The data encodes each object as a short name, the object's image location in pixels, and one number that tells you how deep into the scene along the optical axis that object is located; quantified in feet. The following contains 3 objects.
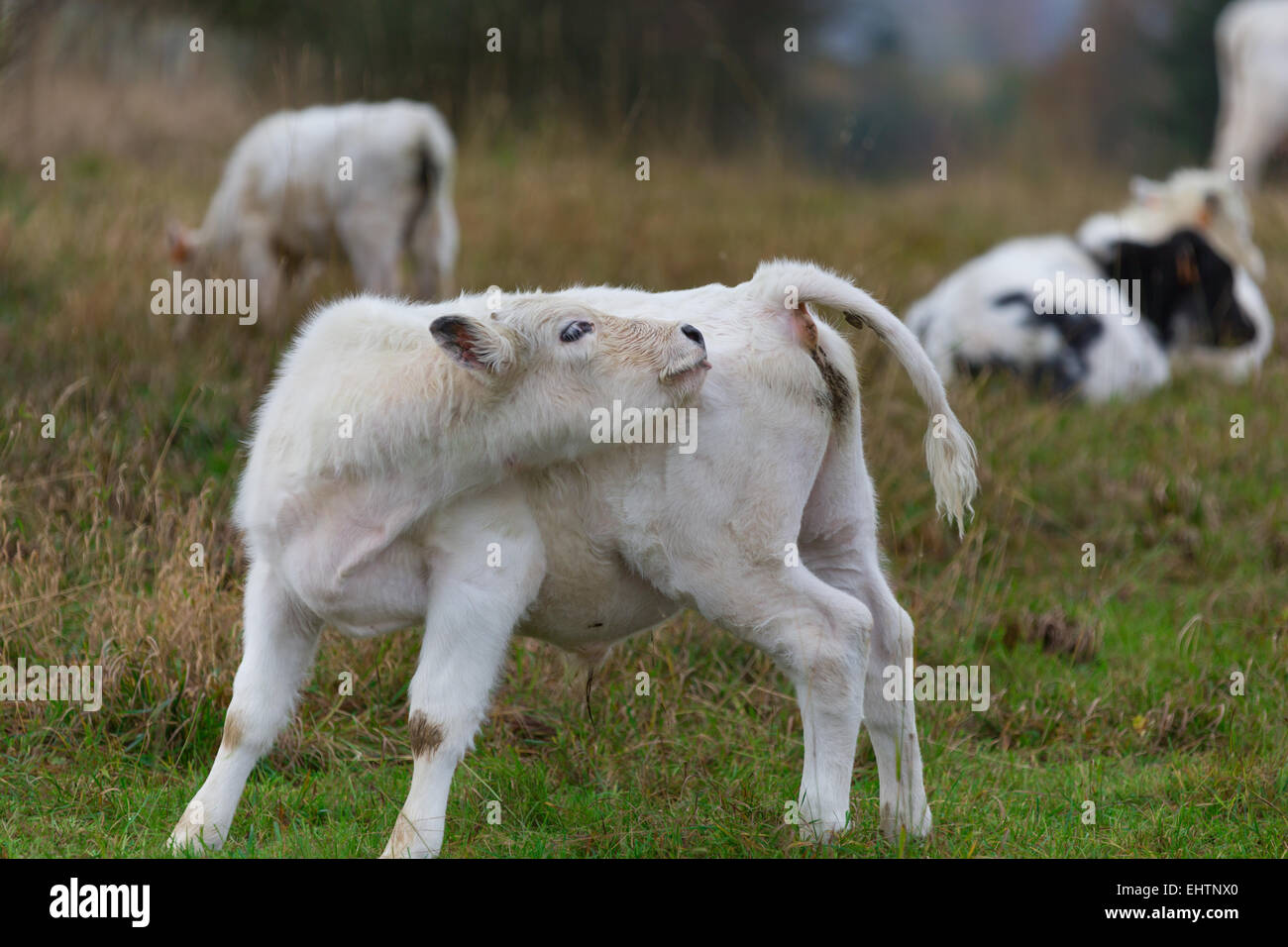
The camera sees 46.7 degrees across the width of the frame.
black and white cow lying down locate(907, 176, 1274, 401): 29.76
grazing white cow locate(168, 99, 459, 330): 28.94
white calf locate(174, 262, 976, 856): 12.96
